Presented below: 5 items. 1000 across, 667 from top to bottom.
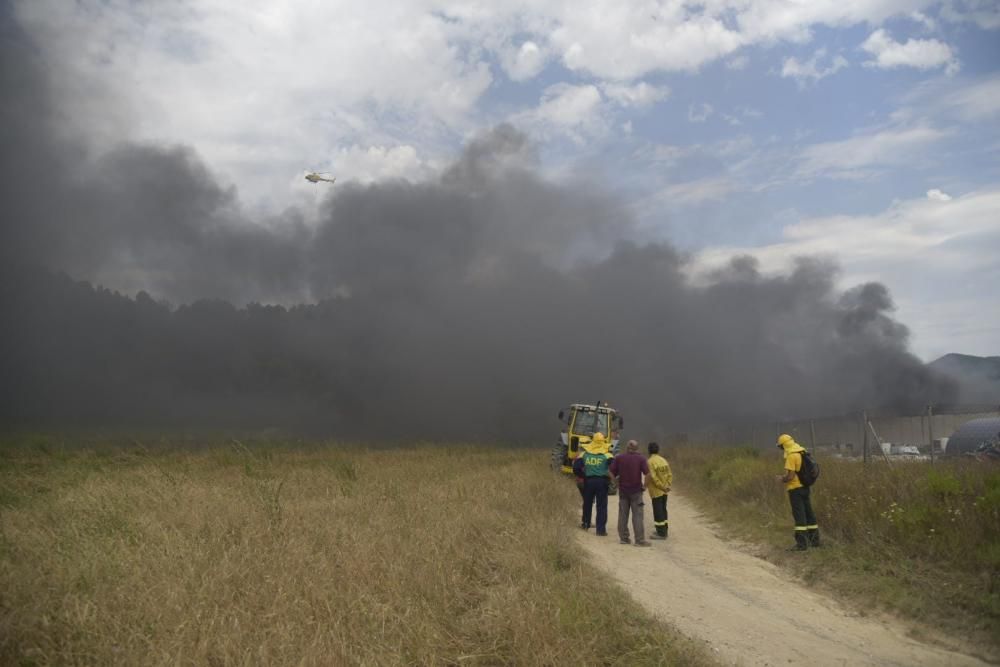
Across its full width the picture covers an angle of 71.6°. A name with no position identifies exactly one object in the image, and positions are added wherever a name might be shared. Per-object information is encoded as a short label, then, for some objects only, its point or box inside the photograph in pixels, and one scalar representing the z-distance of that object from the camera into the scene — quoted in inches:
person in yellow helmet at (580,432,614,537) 530.6
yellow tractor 1040.2
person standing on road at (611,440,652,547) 502.3
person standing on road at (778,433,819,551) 439.2
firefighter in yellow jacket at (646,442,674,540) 530.0
